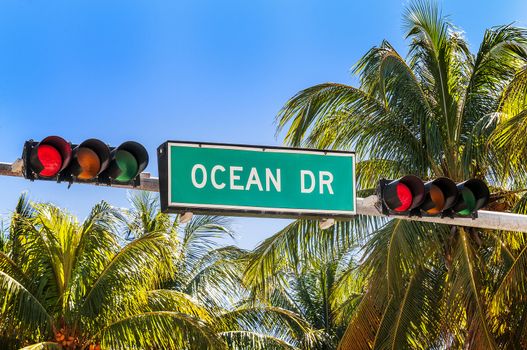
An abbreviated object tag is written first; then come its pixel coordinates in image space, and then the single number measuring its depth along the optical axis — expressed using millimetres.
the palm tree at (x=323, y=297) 23594
